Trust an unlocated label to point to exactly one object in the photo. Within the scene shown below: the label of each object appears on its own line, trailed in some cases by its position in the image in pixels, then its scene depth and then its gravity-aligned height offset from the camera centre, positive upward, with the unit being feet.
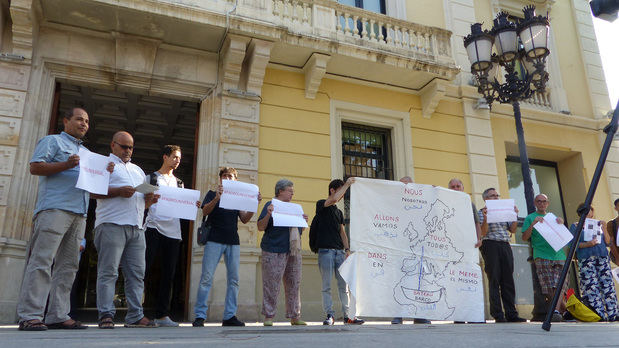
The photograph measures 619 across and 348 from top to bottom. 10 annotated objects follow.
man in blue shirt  11.99 +1.78
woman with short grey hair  16.84 +1.10
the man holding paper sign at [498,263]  19.93 +1.21
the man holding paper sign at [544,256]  20.89 +1.54
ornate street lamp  22.04 +11.46
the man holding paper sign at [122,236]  13.50 +1.80
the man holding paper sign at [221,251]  15.97 +1.54
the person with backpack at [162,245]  15.42 +1.69
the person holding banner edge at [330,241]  17.88 +2.07
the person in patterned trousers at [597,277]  21.35 +0.59
